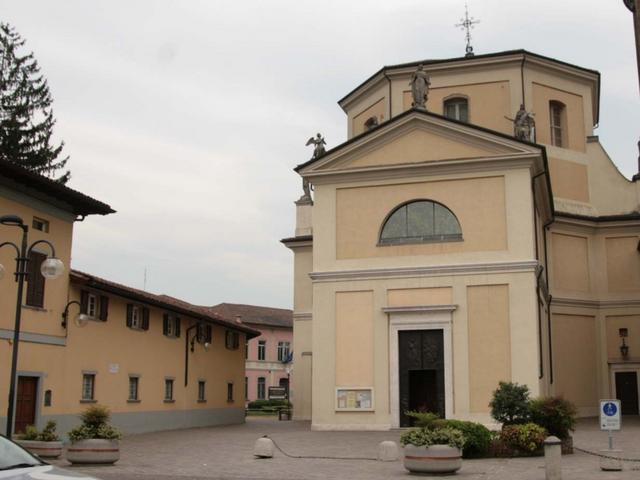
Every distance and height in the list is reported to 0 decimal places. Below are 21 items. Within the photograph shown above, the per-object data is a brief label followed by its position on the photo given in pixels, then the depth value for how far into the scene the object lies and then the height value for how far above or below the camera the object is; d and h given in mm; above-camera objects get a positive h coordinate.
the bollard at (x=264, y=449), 18516 -1623
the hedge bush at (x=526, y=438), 18078 -1280
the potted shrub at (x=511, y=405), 18969 -570
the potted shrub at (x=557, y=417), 18672 -837
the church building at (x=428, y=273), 26469 +3692
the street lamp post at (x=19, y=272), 15008 +1998
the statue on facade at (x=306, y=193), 38812 +9022
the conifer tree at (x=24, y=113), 44406 +14798
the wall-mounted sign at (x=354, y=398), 27156 -623
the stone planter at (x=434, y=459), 15047 -1476
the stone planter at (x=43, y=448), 17078 -1496
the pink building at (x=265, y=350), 78188 +2956
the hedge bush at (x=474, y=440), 17828 -1321
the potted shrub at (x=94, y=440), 16688 -1302
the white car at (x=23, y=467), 7758 -924
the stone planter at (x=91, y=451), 16656 -1531
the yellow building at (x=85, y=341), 21516 +1202
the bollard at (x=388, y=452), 17734 -1597
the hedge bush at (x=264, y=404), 62262 -1949
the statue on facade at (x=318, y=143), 34797 +10316
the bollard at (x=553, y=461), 13742 -1364
